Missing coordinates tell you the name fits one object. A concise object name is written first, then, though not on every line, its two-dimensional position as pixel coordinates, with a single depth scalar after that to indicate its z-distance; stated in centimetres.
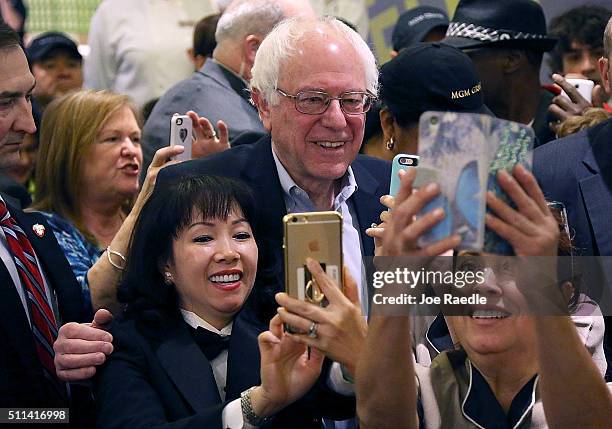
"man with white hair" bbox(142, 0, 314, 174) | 577
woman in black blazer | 330
